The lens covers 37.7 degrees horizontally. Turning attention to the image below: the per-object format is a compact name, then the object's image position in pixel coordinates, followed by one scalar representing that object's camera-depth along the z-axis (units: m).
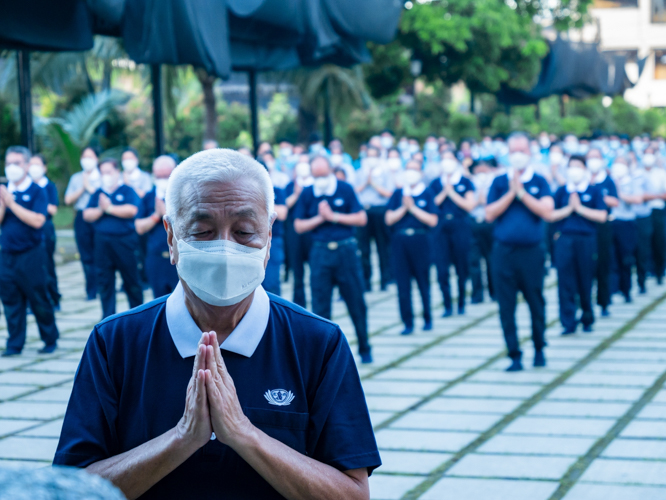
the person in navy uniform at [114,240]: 10.18
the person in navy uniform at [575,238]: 9.88
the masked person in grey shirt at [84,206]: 12.27
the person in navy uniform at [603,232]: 10.77
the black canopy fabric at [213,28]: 7.17
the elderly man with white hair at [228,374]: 2.07
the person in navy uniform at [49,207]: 10.57
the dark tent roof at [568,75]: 26.77
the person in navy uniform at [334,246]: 8.67
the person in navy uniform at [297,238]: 11.31
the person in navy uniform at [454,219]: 11.76
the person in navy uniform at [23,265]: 9.00
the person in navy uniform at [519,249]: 8.26
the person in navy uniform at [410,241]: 10.14
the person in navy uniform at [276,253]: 9.63
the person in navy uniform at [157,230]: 8.60
